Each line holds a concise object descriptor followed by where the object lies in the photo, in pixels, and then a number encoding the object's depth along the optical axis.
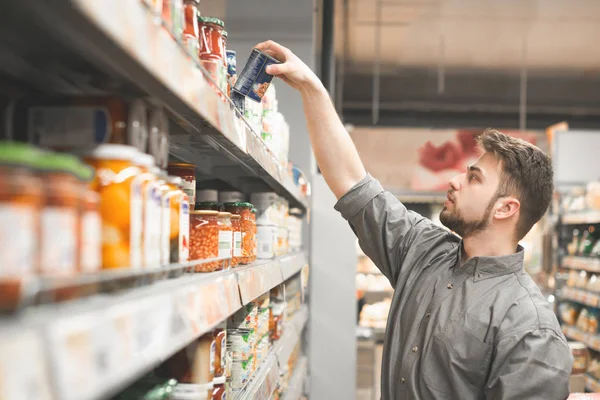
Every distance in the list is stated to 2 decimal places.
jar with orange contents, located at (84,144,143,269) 0.92
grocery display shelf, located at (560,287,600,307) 5.74
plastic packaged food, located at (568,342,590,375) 5.67
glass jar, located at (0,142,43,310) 0.64
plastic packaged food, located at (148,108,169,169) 1.18
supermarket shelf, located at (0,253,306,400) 0.63
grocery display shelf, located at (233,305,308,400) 2.02
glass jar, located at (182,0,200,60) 1.37
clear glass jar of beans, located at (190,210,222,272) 1.53
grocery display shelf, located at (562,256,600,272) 5.73
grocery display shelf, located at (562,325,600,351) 5.77
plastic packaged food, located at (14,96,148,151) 1.00
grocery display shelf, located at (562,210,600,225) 5.61
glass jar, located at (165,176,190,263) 1.18
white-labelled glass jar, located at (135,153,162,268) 1.00
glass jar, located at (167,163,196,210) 1.55
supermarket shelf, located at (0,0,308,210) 0.76
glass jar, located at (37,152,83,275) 0.71
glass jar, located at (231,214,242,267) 1.83
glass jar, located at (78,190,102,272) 0.79
